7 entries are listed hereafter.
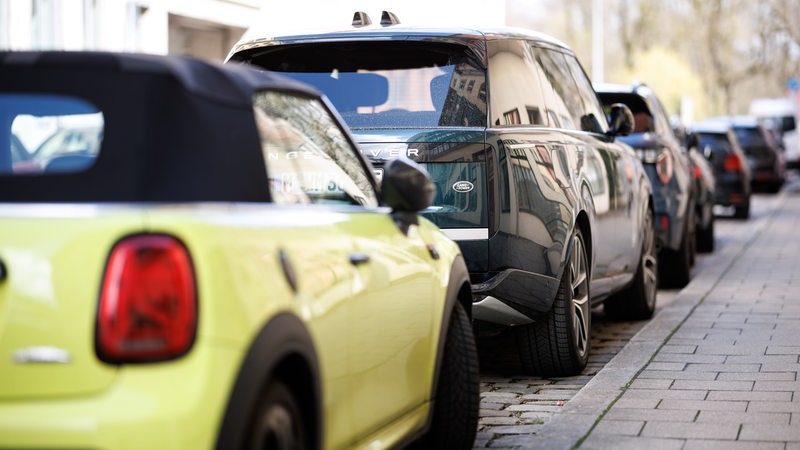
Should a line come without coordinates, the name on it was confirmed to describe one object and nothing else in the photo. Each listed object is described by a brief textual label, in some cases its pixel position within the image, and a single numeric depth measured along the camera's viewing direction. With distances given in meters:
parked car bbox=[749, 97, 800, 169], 45.08
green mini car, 3.44
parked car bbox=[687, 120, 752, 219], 24.38
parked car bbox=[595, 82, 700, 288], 12.95
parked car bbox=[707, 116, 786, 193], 32.34
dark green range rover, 7.41
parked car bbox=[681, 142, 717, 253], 17.09
